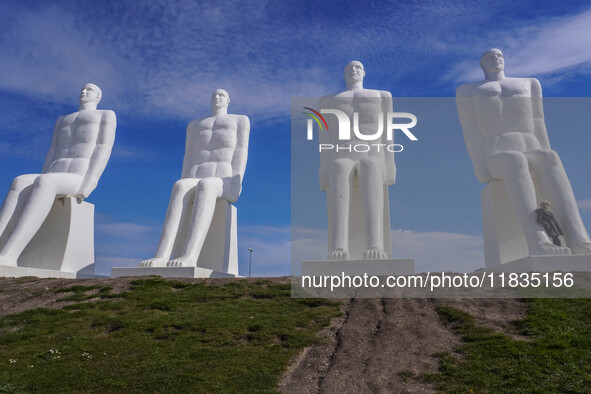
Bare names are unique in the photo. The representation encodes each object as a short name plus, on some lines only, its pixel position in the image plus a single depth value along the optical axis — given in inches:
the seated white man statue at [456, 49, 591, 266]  448.1
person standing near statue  441.7
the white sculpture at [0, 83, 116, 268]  534.3
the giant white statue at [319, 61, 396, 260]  466.3
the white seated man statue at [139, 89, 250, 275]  507.5
